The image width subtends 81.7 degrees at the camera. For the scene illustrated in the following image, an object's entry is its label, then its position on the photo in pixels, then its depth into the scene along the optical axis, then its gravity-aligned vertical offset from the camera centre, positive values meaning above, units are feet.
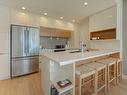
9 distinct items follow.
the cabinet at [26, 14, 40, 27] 10.18 +3.77
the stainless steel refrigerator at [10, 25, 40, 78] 8.86 -0.46
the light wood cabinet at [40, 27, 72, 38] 12.15 +2.49
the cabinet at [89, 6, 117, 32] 8.87 +3.51
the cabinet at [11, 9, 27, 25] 9.17 +3.74
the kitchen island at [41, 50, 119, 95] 4.15 -1.77
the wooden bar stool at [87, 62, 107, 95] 5.53 -1.68
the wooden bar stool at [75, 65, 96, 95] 4.45 -1.80
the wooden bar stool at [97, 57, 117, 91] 6.50 -2.75
